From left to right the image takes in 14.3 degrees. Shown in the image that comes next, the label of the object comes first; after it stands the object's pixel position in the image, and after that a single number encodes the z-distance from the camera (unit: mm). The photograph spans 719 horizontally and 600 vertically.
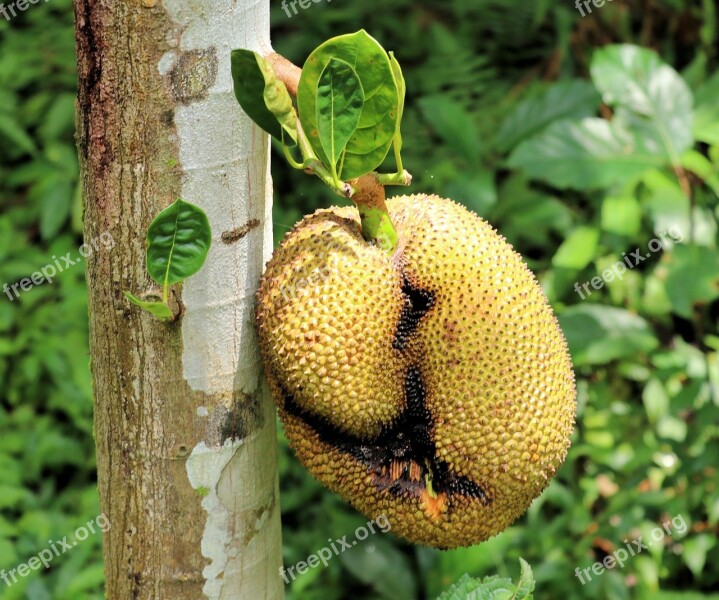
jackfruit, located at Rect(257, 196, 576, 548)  2335
